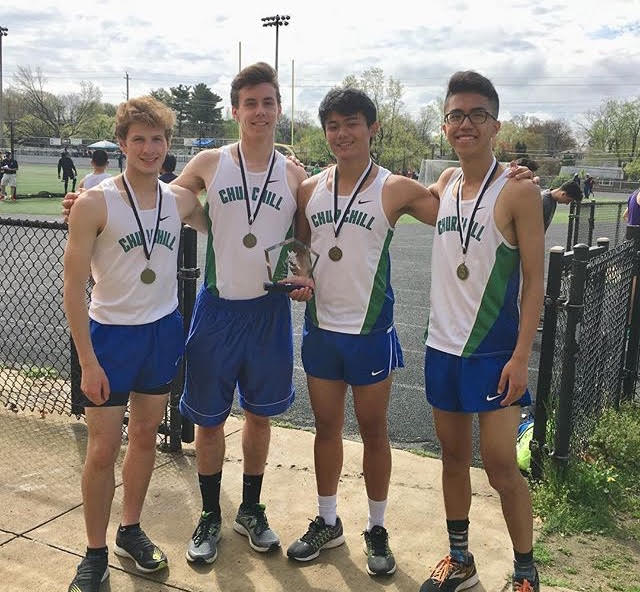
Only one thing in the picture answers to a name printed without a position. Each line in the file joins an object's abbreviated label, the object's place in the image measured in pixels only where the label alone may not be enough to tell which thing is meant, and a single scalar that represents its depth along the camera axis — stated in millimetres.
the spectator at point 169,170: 11047
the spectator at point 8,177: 26672
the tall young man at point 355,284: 3248
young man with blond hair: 2926
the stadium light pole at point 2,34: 54156
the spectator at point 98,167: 12539
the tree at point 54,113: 76875
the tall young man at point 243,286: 3334
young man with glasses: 2867
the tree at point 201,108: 92250
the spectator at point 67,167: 29656
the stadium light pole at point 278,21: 56750
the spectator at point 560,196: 7086
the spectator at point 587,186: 38119
